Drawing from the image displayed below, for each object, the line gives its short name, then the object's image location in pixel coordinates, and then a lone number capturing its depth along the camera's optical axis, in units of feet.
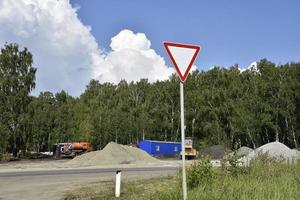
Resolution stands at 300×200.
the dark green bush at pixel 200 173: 47.41
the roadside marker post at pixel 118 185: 52.05
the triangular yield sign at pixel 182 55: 33.60
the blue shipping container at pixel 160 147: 250.96
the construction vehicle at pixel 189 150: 213.87
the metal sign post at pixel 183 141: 31.81
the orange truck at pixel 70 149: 238.48
